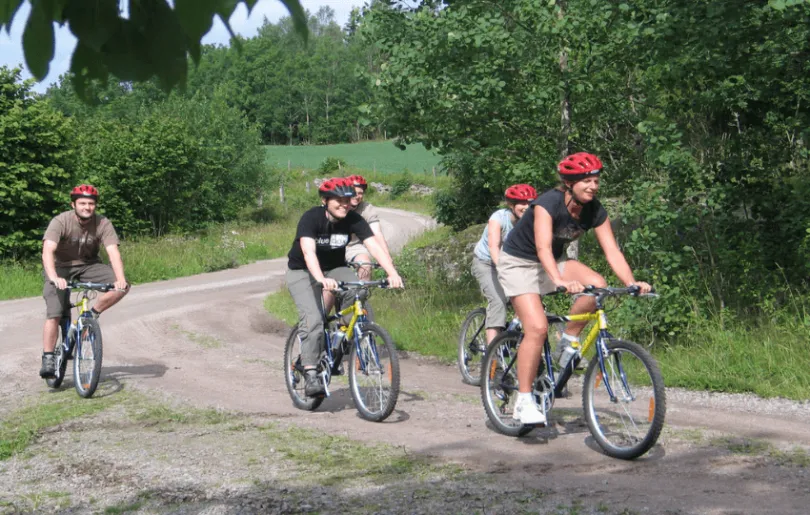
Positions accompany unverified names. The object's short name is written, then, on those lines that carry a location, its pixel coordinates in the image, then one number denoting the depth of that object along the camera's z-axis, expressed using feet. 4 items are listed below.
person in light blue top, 27.25
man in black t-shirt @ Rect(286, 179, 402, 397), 24.38
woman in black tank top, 18.90
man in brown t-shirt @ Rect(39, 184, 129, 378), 27.99
